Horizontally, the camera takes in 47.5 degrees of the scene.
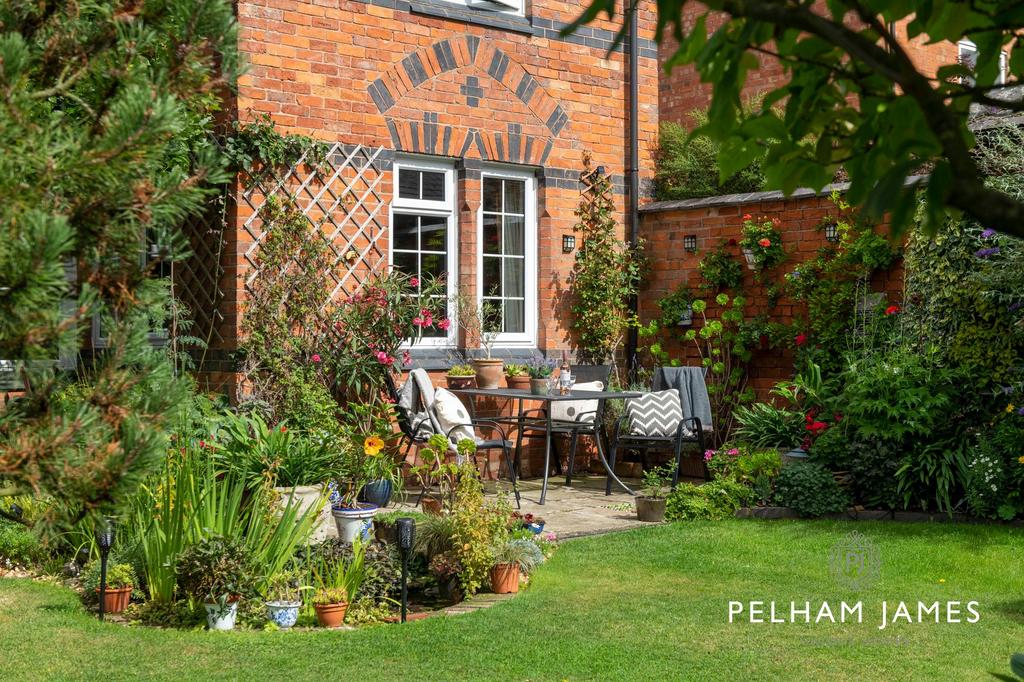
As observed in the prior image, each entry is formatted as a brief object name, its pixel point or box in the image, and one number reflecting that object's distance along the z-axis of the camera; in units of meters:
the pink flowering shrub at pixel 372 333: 8.55
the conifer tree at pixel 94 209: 1.84
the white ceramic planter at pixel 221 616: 4.99
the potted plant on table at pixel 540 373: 8.51
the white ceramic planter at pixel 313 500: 6.24
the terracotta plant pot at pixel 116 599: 5.27
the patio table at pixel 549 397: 8.27
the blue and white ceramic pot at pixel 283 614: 5.04
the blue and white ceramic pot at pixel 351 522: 6.23
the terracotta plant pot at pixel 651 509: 7.47
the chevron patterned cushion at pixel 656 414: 9.22
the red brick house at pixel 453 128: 8.73
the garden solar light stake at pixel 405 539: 5.04
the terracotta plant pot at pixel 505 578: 5.60
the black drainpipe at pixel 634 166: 10.77
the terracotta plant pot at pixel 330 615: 5.07
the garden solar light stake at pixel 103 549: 4.85
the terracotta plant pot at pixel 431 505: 6.61
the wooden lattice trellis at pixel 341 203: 8.45
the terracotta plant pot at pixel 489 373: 9.38
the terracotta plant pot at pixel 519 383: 9.60
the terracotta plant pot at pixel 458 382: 9.35
